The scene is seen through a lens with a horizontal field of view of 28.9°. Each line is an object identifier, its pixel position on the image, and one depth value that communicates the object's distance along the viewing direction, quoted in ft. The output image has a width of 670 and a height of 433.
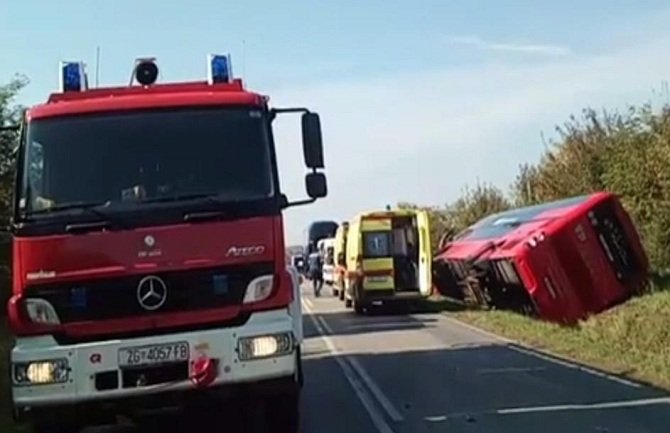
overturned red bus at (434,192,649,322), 86.58
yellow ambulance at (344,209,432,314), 118.11
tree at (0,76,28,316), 77.75
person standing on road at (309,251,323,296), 187.24
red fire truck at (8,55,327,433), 34.73
